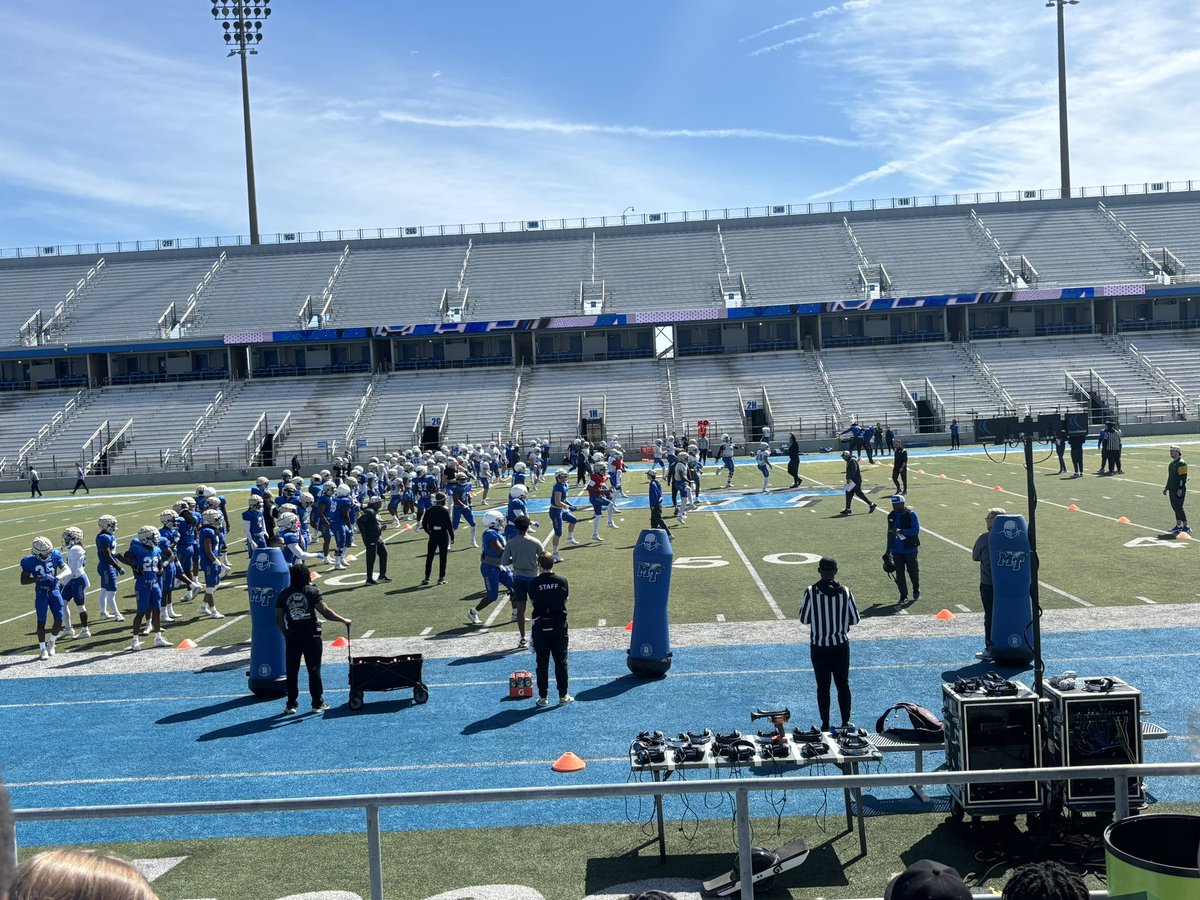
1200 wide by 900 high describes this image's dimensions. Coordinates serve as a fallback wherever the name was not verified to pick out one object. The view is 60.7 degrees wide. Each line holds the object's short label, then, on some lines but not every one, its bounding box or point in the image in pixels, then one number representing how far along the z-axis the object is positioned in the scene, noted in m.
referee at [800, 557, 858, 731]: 8.73
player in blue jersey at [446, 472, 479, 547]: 21.41
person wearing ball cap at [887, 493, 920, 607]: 13.63
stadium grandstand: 51.28
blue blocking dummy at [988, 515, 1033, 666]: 10.78
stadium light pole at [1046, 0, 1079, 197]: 65.75
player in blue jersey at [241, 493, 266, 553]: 17.53
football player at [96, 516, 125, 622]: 15.50
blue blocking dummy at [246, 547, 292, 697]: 11.11
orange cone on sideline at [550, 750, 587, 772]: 8.25
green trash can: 4.19
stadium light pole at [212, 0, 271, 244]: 65.81
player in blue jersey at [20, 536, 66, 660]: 13.55
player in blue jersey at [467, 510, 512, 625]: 14.10
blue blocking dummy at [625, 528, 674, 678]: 10.97
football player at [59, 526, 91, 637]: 14.91
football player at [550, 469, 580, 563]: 20.02
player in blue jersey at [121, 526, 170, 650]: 13.73
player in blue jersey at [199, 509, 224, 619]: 16.14
